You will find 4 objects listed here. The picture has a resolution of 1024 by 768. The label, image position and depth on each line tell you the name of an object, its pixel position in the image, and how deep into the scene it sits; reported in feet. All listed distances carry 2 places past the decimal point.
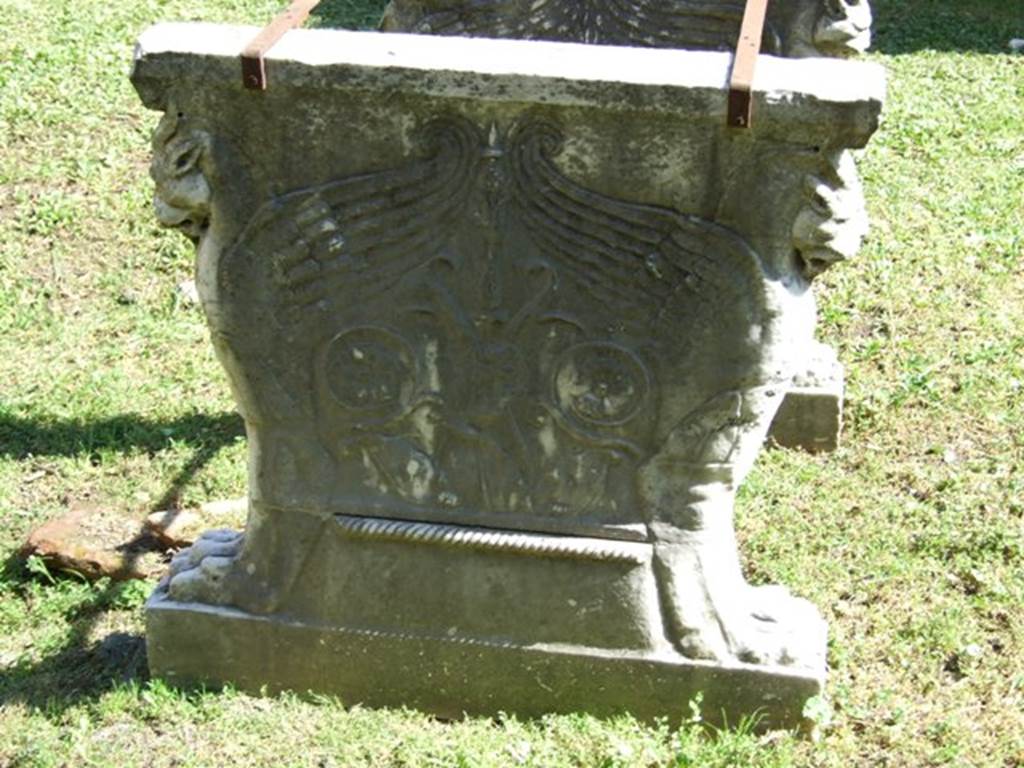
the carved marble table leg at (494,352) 11.30
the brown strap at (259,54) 11.32
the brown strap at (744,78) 10.87
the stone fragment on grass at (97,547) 15.47
